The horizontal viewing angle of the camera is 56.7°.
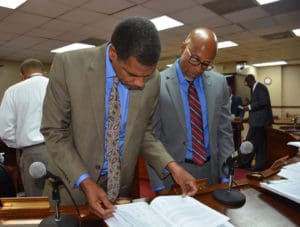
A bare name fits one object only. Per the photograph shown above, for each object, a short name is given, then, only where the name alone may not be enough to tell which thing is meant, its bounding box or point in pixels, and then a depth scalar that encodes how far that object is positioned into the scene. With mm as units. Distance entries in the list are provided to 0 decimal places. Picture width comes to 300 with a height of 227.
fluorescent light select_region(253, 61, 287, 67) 11944
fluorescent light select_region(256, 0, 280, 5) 4396
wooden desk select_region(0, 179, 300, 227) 960
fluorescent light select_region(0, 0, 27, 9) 4320
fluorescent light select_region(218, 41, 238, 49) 7539
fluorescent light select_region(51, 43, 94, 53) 7145
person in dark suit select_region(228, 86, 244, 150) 6098
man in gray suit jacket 1568
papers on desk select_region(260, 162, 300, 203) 1112
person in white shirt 2768
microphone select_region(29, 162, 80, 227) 836
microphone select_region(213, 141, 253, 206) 1087
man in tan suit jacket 1068
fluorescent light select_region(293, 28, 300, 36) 6322
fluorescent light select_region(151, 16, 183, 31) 5160
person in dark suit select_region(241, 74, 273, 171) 4891
